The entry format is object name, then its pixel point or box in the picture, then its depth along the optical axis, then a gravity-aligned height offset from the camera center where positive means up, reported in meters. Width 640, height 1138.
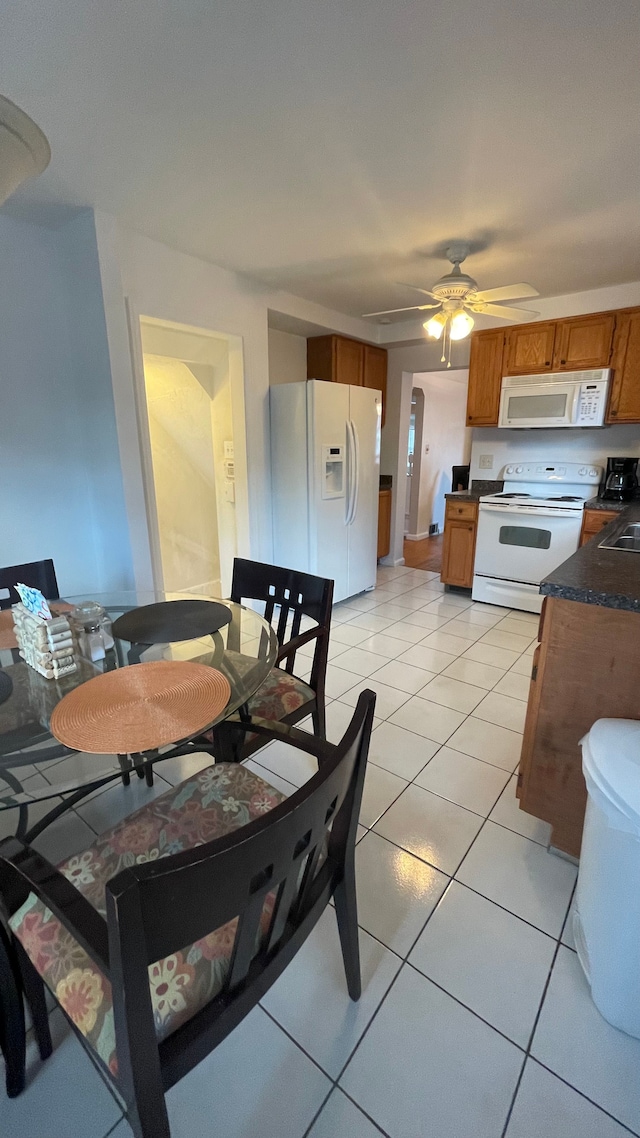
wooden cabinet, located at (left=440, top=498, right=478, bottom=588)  4.00 -0.77
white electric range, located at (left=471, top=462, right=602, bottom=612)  3.48 -0.58
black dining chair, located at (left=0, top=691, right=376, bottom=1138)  0.58 -0.83
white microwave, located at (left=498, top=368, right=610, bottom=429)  3.48 +0.39
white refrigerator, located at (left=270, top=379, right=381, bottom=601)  3.42 -0.17
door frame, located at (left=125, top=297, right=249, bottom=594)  2.59 +0.12
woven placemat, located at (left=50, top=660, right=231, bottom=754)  1.03 -0.60
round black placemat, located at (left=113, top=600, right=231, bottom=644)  1.58 -0.59
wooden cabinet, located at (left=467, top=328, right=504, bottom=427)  3.92 +0.62
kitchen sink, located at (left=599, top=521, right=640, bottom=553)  2.05 -0.42
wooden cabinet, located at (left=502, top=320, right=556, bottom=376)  3.69 +0.80
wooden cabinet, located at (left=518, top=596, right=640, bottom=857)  1.33 -0.71
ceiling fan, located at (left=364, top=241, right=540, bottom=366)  2.57 +0.83
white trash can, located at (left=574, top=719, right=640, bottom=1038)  1.02 -0.93
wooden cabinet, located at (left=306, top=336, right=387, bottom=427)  4.21 +0.83
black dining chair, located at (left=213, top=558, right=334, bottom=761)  1.53 -0.71
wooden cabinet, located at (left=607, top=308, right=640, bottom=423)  3.35 +0.58
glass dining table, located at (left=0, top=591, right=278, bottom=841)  1.03 -0.64
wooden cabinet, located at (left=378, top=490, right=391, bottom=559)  4.92 -0.74
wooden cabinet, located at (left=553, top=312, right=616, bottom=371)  3.44 +0.80
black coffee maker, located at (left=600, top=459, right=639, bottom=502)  3.54 -0.22
